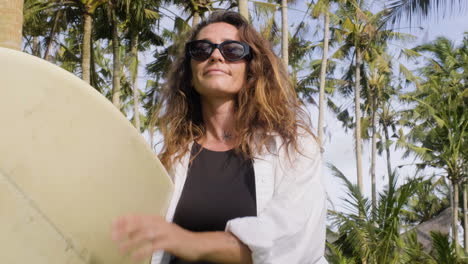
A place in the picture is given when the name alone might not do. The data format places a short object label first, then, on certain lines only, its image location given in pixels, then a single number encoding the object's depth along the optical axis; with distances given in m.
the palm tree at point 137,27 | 15.11
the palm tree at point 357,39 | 21.34
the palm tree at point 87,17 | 12.58
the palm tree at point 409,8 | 7.72
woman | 1.11
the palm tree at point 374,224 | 6.81
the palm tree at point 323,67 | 17.95
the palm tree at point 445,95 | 12.83
